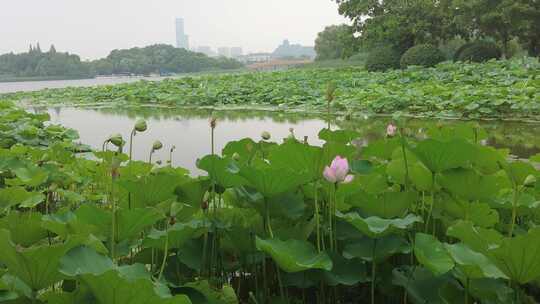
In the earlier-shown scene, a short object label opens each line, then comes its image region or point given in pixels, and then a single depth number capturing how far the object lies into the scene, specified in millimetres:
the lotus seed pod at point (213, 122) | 3637
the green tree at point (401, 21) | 48160
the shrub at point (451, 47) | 80310
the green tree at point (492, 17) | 42571
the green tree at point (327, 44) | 119373
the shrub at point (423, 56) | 39411
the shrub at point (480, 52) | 40972
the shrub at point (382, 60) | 42947
